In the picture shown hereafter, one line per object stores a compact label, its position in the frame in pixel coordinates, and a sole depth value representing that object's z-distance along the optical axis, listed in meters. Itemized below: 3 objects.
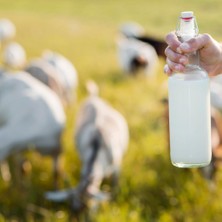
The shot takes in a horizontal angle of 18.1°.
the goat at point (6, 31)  15.37
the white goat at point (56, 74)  8.16
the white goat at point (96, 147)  5.33
